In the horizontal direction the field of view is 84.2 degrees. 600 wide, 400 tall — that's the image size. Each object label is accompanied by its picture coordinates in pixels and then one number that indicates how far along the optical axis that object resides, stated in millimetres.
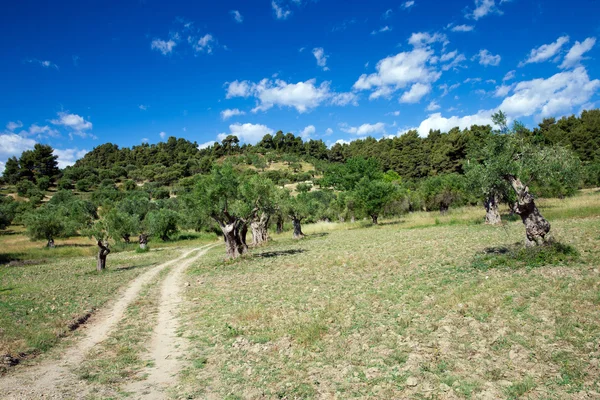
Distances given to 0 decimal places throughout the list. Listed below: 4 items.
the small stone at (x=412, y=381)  7891
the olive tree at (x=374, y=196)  66062
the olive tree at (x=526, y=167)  18455
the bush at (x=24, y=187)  125625
